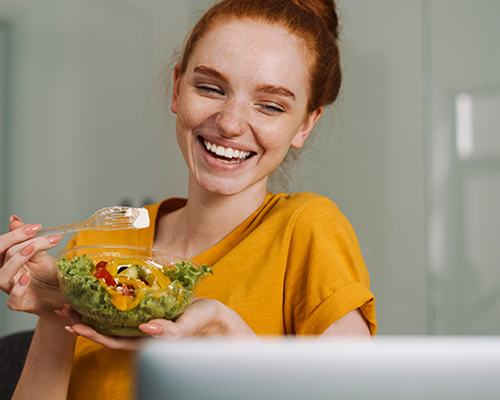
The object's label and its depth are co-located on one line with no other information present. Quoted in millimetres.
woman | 971
